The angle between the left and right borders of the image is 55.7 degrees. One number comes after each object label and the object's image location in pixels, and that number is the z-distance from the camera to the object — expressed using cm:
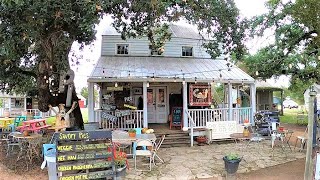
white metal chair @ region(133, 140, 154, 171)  805
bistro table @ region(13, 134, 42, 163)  859
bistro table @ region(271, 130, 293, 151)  1042
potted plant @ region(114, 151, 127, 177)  721
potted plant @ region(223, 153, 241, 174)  740
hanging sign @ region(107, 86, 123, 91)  1392
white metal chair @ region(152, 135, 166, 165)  863
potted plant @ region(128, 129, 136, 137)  879
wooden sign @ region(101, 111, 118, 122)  1209
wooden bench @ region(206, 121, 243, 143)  1256
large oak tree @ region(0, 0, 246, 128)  732
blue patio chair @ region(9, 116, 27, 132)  1279
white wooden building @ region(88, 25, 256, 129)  1242
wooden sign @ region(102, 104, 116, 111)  1323
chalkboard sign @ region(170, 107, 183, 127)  1359
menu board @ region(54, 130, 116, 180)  669
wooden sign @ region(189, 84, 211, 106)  1356
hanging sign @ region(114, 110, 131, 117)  1224
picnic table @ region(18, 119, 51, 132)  1088
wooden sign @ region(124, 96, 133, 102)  1477
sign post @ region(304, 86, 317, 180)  539
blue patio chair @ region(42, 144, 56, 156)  730
